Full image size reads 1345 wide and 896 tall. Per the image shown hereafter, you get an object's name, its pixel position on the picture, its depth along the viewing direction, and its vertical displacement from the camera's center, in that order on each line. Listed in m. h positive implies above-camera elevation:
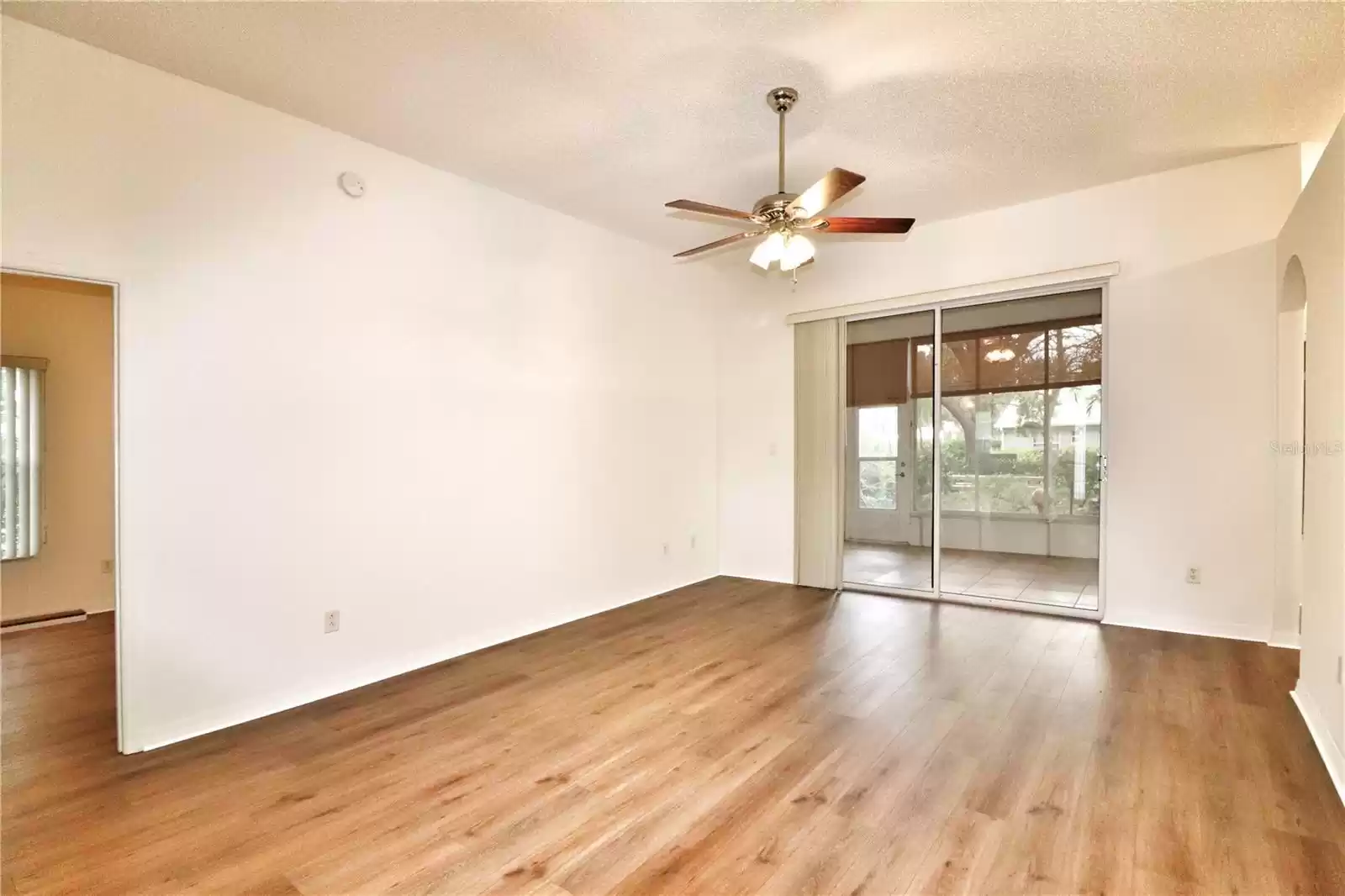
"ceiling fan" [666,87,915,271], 2.75 +1.06
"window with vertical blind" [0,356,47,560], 4.75 -0.10
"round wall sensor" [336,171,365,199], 3.44 +1.41
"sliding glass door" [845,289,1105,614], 4.79 -0.09
